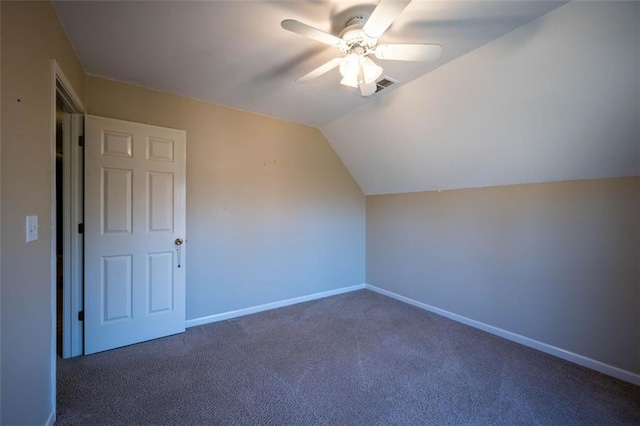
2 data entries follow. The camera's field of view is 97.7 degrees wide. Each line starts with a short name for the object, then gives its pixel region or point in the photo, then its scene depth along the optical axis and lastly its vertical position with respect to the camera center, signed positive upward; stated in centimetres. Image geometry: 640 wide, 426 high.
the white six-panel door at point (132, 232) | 248 -19
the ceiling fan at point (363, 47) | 144 +99
